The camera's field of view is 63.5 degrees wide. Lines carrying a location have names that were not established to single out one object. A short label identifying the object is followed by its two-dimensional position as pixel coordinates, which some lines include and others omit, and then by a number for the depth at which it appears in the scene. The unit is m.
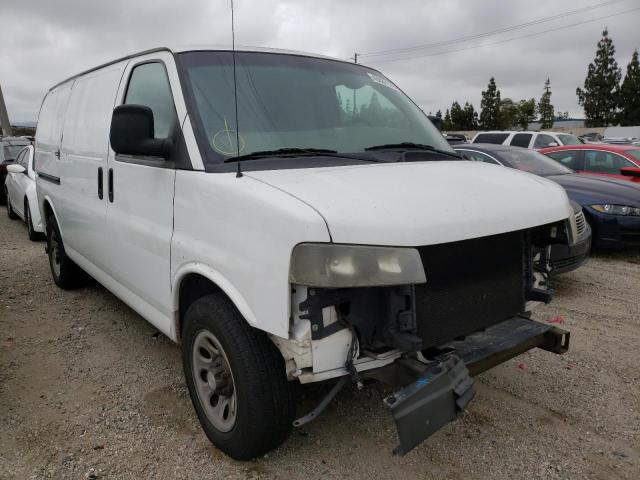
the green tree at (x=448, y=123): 62.84
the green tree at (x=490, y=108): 59.66
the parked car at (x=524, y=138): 14.67
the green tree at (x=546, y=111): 64.57
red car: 9.18
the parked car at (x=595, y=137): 32.44
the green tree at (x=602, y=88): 58.22
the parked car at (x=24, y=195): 8.28
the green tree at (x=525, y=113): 59.53
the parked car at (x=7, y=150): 13.22
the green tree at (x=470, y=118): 61.91
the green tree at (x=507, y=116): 58.34
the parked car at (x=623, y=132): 46.09
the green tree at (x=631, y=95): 55.03
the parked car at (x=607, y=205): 6.68
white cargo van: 2.08
